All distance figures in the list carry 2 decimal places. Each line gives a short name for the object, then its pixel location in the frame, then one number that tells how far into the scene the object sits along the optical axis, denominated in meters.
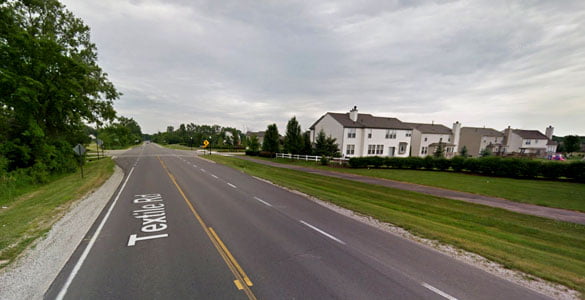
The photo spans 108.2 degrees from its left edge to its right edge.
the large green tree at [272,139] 44.19
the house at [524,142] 60.72
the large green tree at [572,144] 77.19
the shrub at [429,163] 27.42
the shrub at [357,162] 29.09
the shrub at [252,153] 49.62
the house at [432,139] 48.81
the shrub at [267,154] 43.62
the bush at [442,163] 26.53
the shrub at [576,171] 18.36
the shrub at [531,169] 20.36
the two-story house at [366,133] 39.21
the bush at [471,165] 24.21
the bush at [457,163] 25.58
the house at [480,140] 58.00
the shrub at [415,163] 27.92
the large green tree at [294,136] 38.67
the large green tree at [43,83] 16.09
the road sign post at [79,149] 16.89
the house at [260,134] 99.79
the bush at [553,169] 19.20
